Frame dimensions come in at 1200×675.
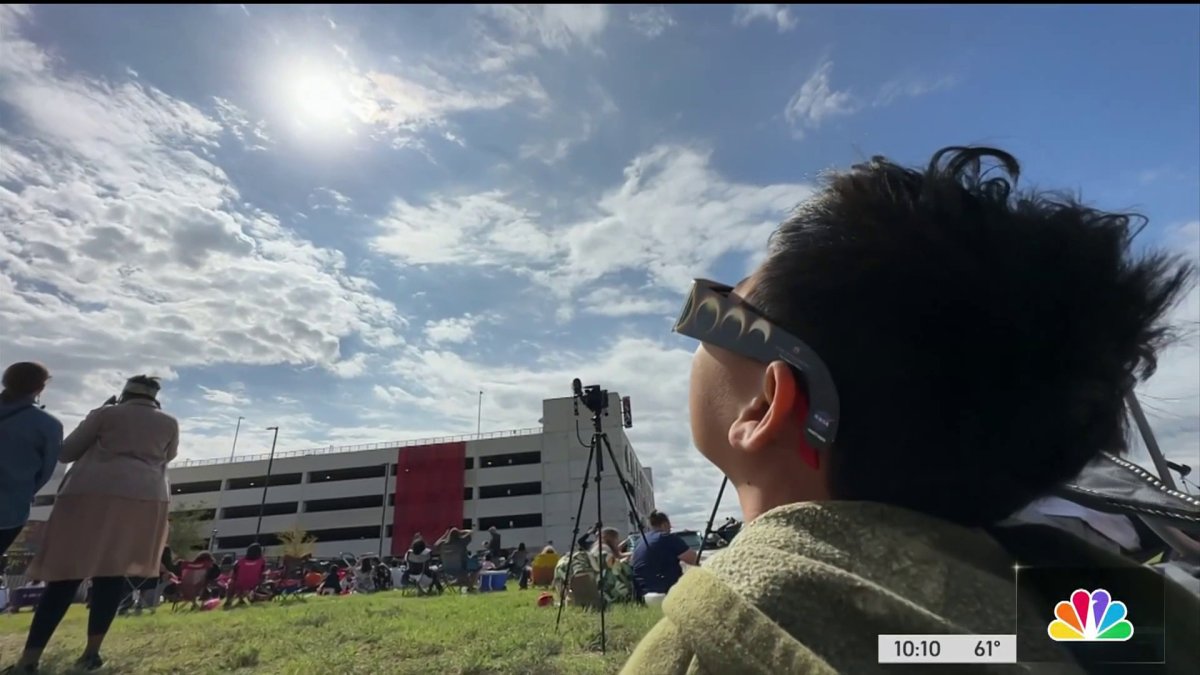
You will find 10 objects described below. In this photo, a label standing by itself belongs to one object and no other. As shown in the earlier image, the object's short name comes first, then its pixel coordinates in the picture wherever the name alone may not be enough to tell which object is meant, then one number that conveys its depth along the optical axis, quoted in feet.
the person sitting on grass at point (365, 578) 36.43
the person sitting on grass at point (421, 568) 29.43
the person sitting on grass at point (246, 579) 20.89
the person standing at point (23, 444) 7.38
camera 12.21
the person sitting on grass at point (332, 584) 33.75
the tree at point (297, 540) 89.41
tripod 12.21
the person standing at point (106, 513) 7.45
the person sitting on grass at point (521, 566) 32.95
